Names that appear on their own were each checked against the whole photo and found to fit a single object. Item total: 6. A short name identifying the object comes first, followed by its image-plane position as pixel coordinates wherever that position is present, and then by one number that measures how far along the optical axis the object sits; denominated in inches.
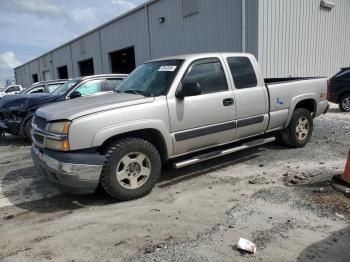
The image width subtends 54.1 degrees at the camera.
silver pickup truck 165.6
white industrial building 490.3
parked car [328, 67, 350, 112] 472.1
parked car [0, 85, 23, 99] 1037.9
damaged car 340.5
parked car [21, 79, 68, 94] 474.3
